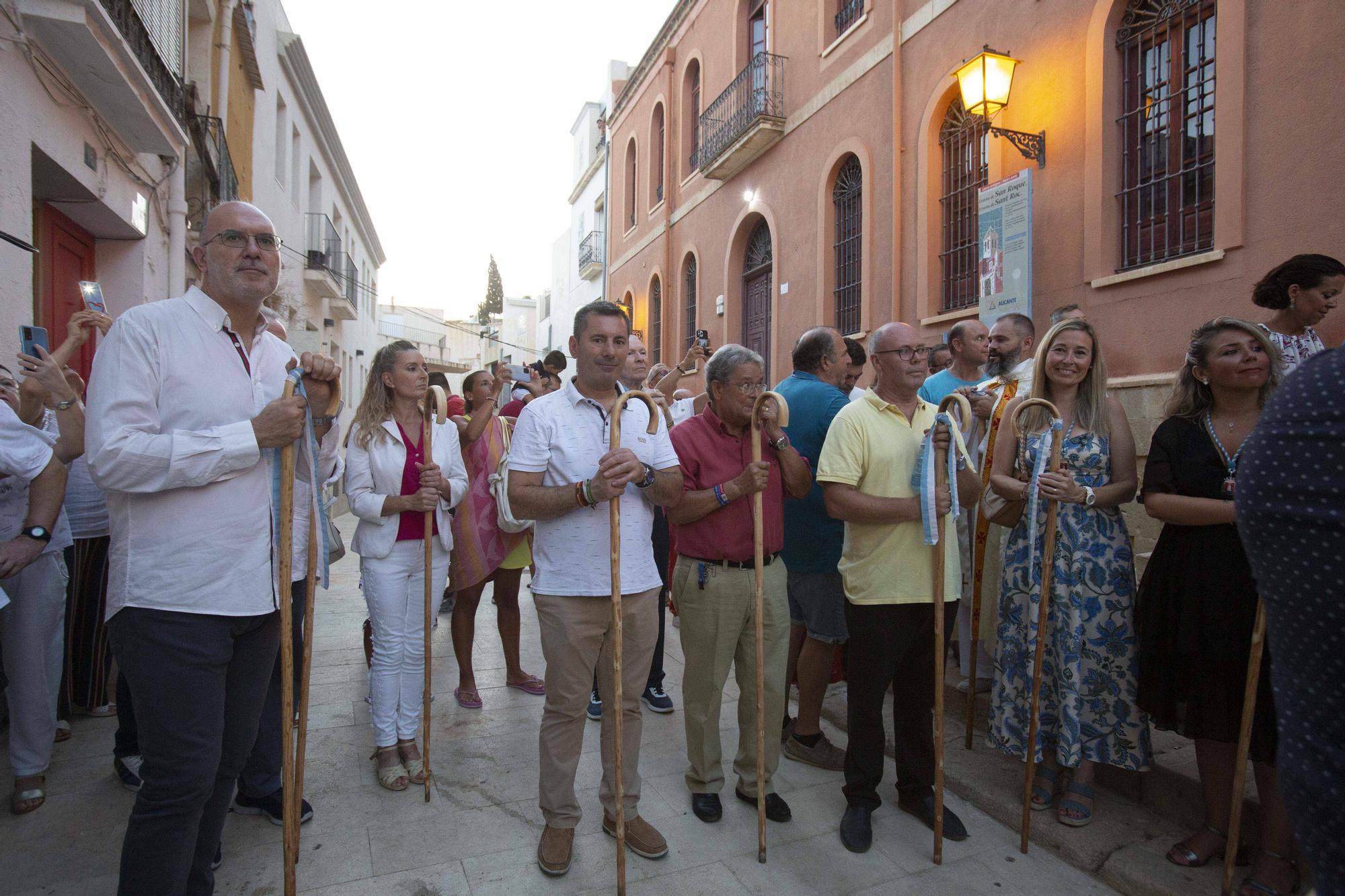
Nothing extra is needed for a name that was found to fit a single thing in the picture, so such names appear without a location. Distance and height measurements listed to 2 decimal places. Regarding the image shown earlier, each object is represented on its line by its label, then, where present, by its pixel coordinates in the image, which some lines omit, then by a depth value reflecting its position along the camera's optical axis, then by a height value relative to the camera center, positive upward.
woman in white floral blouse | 3.57 +0.70
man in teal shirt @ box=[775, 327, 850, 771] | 3.74 -0.62
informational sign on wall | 6.62 +1.74
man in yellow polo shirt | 3.09 -0.56
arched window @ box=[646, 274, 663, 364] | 16.62 +2.73
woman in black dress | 2.72 -0.53
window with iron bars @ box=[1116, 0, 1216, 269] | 5.42 +2.32
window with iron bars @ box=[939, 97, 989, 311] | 7.64 +2.51
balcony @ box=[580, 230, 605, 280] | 20.98 +5.17
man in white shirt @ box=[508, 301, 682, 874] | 2.84 -0.41
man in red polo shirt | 3.18 -0.54
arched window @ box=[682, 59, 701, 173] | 14.57 +6.32
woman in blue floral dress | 3.08 -0.64
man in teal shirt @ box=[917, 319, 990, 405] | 4.68 +0.50
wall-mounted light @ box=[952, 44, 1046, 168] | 6.59 +3.10
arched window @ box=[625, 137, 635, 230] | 18.36 +6.13
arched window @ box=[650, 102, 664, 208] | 16.39 +6.06
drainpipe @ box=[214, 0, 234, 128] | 8.91 +4.60
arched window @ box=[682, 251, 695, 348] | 14.92 +2.90
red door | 5.59 +1.31
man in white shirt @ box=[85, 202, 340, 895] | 2.02 -0.21
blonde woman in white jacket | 3.56 -0.45
